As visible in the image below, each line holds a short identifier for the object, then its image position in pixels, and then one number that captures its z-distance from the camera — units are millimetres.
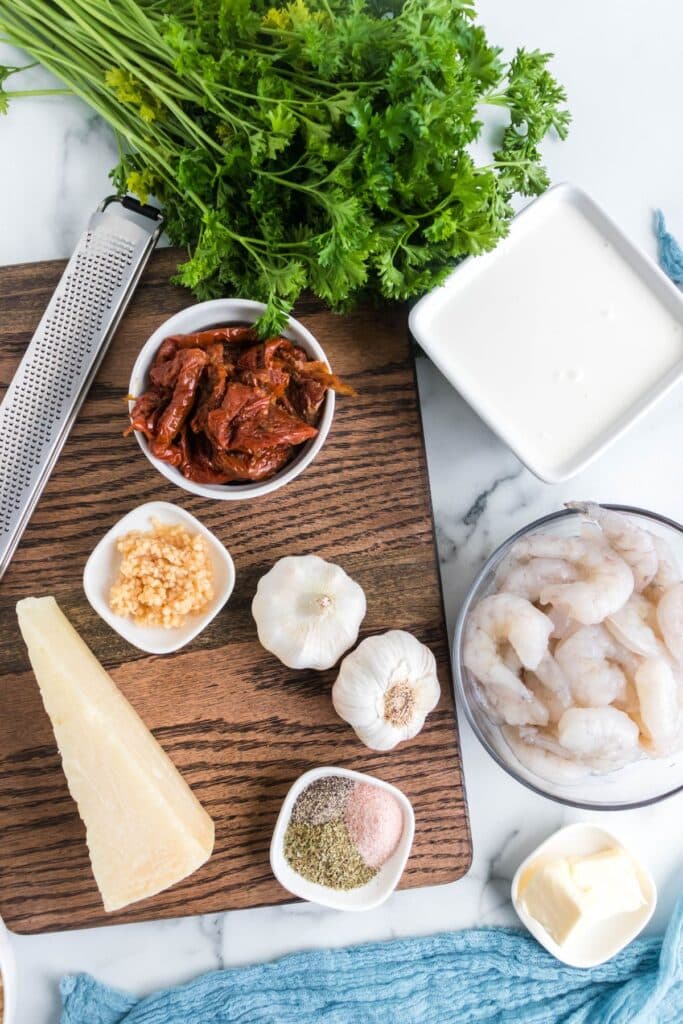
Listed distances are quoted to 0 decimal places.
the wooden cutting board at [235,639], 685
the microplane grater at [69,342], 671
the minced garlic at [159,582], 650
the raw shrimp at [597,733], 622
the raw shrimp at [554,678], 637
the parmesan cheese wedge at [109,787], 660
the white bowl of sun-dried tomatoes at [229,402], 626
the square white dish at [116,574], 655
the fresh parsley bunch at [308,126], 583
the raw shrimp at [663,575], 647
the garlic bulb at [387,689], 657
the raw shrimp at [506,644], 633
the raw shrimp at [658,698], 623
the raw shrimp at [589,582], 629
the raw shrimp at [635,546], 641
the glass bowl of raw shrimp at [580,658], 628
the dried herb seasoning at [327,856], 676
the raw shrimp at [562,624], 645
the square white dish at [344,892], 668
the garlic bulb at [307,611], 659
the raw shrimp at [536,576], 649
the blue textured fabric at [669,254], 711
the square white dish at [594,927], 703
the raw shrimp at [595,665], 631
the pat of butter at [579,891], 691
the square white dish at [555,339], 655
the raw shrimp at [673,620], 633
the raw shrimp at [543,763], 649
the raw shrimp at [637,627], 636
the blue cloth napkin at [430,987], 707
